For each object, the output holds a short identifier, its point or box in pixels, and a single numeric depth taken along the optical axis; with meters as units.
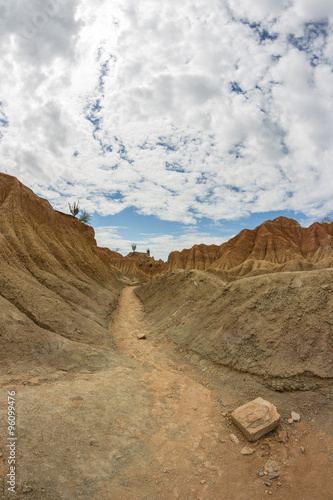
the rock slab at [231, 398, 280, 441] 4.90
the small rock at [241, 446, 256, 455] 4.62
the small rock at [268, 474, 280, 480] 4.04
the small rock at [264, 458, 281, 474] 4.18
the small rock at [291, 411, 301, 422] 5.26
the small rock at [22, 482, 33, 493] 3.29
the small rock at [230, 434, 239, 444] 4.98
